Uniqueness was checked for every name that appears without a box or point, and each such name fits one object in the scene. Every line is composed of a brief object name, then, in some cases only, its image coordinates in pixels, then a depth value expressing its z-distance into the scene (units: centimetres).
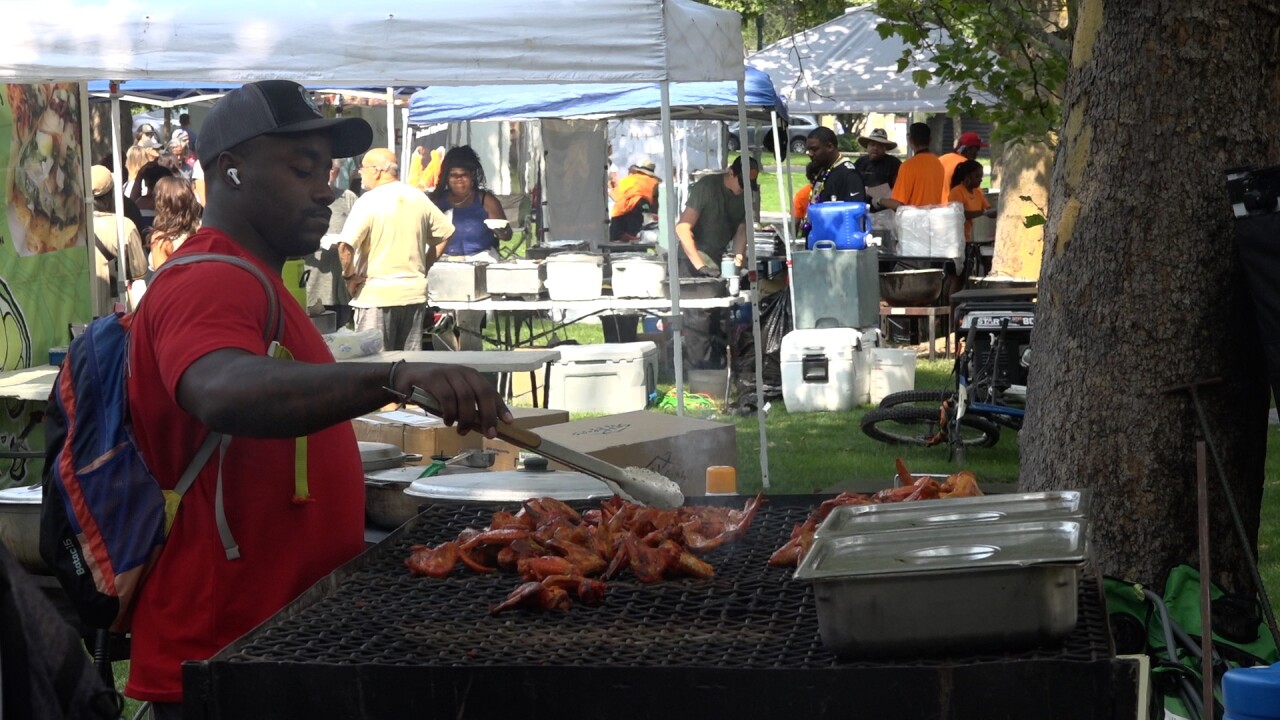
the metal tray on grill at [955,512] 292
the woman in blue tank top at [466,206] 1436
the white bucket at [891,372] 1218
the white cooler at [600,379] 1171
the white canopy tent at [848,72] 1764
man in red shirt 242
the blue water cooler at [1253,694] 272
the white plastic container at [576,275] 1220
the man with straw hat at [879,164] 1723
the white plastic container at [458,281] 1274
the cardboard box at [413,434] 646
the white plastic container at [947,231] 1484
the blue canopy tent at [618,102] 1340
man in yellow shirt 1141
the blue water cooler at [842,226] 1391
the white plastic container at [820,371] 1202
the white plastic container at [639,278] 1198
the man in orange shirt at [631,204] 1742
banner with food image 784
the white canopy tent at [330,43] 773
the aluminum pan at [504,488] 397
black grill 240
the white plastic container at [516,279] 1250
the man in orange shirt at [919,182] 1577
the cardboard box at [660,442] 552
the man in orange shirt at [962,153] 1845
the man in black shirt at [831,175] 1518
